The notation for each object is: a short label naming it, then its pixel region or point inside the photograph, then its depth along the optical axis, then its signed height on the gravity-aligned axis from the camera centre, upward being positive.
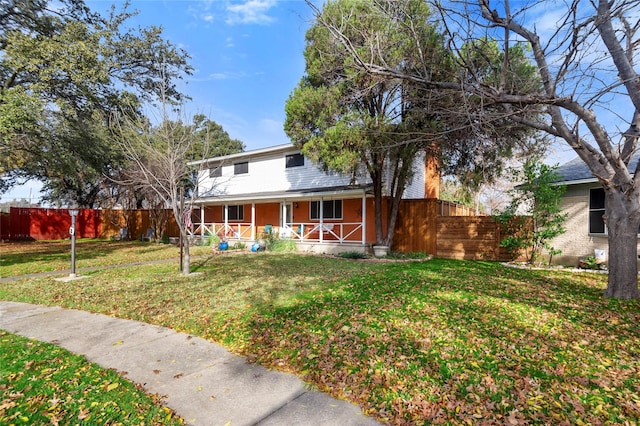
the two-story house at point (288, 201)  14.56 +0.77
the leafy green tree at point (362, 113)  7.79 +3.48
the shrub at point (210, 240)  16.17 -1.24
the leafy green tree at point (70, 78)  9.56 +4.60
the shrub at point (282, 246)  14.77 -1.37
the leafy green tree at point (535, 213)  10.17 +0.08
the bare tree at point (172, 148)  8.59 +2.01
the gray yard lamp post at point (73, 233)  8.63 -0.46
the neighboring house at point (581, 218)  10.35 -0.08
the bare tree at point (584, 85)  4.99 +2.14
